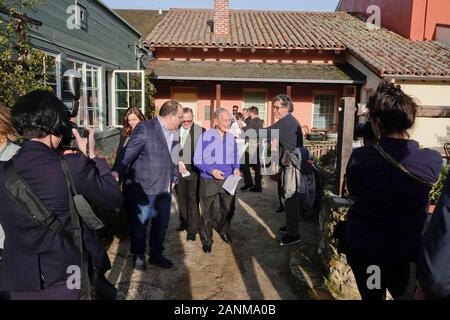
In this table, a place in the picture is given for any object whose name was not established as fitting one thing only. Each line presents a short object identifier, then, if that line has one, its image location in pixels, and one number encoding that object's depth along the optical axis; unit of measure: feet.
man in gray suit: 15.89
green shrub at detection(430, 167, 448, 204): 13.15
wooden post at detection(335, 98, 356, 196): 11.80
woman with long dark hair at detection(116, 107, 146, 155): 15.07
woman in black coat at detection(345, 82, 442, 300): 6.20
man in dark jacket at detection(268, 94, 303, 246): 14.69
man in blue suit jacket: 12.23
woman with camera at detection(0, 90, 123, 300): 5.60
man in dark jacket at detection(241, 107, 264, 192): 25.03
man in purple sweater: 14.90
